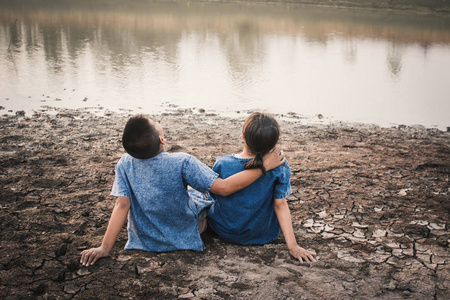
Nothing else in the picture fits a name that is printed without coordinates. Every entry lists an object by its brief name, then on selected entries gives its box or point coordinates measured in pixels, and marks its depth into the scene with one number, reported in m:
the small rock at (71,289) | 2.09
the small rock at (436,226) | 2.92
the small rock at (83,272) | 2.23
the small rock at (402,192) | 3.55
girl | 2.33
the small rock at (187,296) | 2.11
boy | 2.22
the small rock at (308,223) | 3.00
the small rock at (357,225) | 2.99
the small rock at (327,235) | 2.83
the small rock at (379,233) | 2.85
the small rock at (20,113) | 5.84
